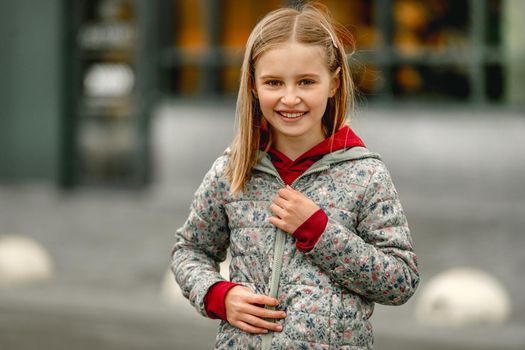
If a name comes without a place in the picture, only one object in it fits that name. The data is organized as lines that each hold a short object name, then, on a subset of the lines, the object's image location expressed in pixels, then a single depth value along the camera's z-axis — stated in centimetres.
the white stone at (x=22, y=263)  1300
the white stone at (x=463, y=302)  1073
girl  410
